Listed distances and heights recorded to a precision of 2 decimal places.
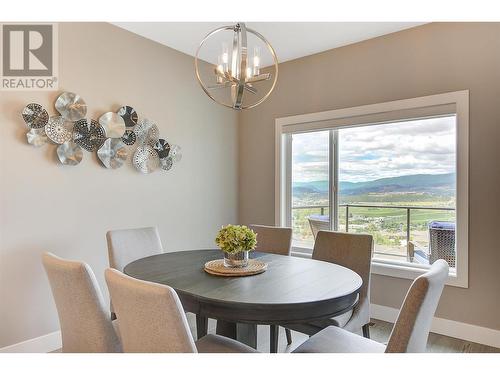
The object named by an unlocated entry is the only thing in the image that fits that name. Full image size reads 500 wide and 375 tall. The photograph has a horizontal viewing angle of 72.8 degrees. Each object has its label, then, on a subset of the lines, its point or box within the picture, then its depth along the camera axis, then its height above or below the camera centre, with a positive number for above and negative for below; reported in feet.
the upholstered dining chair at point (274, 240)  9.49 -1.52
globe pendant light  6.04 +2.17
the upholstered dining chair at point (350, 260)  6.73 -1.75
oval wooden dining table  4.74 -1.61
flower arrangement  6.49 -1.02
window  9.60 +0.29
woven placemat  6.15 -1.55
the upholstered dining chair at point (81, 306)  4.76 -1.76
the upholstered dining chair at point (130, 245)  8.08 -1.49
